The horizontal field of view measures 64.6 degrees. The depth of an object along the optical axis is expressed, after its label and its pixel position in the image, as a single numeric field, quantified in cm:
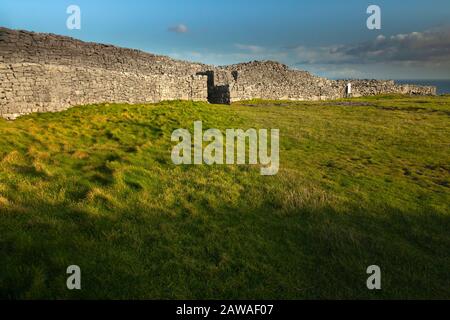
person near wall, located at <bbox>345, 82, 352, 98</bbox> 5650
